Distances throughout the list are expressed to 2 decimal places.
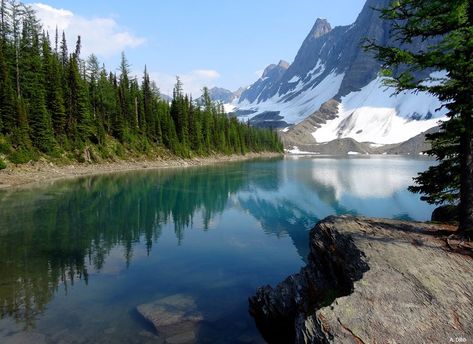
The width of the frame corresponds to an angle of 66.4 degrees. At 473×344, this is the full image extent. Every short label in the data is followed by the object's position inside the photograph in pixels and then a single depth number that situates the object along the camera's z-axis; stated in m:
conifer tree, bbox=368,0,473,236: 11.96
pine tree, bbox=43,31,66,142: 68.69
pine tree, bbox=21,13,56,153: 61.44
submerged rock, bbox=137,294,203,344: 12.13
